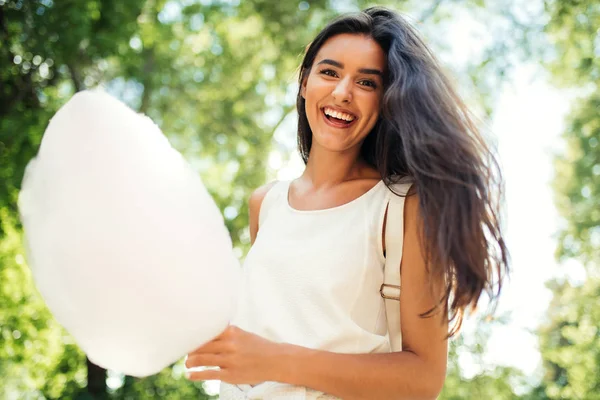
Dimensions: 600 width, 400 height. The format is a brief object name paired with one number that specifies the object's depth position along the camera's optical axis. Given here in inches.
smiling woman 61.9
